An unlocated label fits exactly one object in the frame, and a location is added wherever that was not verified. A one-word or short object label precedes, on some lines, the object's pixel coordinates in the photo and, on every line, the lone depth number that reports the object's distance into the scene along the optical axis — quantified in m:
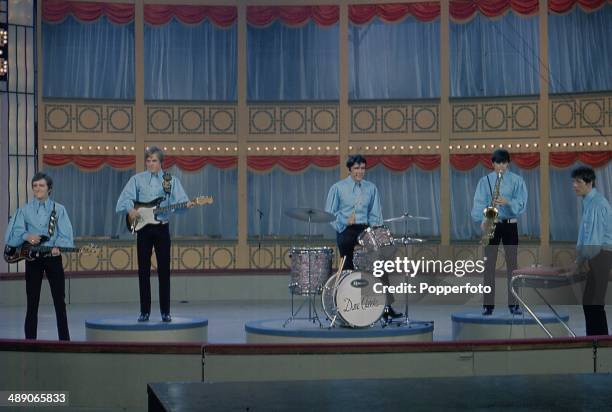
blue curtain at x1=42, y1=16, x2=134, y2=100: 19.29
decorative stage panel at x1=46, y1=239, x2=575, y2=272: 19.00
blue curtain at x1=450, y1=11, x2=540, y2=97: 19.12
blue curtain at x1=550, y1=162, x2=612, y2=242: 18.69
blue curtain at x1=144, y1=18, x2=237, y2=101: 19.88
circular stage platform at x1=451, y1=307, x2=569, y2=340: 10.77
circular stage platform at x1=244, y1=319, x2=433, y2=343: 9.99
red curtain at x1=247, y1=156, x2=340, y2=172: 19.89
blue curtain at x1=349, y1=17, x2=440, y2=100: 19.75
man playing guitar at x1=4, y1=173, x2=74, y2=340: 9.95
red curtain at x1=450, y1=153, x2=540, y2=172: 18.99
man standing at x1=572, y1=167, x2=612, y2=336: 9.02
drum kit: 10.11
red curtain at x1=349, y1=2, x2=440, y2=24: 19.67
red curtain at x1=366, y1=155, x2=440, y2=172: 19.58
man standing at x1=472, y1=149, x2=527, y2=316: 11.05
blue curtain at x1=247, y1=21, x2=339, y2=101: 20.06
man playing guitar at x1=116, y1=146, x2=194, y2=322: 10.47
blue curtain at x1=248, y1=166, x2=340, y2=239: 19.91
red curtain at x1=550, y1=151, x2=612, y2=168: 18.41
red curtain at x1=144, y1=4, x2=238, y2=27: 19.83
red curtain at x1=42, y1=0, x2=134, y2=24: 19.23
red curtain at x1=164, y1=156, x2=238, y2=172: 19.69
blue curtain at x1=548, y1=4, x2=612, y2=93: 18.55
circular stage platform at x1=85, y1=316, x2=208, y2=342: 10.35
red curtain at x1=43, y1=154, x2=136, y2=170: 19.14
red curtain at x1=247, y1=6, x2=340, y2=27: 20.03
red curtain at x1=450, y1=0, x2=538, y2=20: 19.16
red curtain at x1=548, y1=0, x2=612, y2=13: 18.64
